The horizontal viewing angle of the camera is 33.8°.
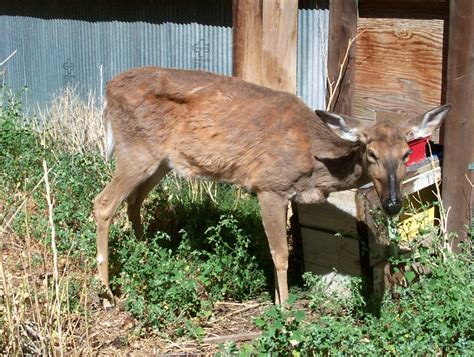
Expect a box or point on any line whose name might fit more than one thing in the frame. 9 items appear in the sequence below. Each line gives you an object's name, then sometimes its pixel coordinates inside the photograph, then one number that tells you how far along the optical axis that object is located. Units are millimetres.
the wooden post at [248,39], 7734
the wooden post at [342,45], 7211
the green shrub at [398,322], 4863
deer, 6098
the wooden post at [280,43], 7605
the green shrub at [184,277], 5707
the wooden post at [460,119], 6172
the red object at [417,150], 6461
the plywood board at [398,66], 6777
